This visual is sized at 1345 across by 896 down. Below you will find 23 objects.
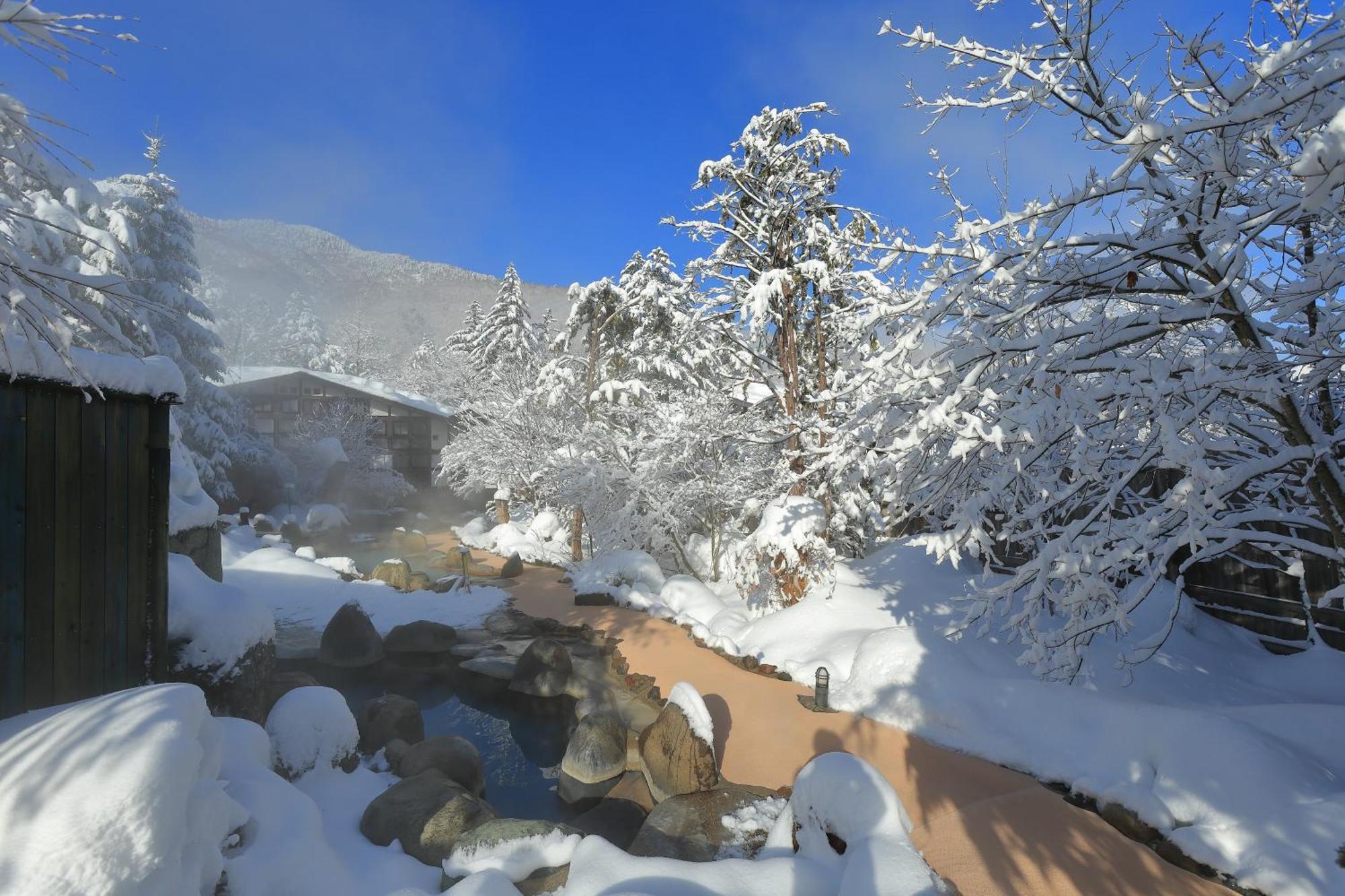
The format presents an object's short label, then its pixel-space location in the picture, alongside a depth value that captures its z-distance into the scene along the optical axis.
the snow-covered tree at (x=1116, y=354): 3.39
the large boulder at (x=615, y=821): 6.13
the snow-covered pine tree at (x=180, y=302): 17.81
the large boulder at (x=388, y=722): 7.49
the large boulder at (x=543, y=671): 9.57
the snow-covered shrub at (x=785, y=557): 9.51
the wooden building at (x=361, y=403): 30.47
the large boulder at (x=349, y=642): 10.60
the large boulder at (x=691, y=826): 5.32
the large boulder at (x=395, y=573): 15.48
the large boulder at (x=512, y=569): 16.53
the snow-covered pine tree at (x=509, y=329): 33.47
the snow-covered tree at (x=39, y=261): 2.27
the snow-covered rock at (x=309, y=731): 6.05
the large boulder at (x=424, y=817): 5.40
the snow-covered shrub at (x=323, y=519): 23.25
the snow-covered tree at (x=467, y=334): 43.53
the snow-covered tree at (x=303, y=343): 53.51
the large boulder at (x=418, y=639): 11.23
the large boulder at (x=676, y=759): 6.31
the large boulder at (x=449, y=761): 6.70
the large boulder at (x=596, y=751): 7.12
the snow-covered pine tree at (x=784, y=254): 10.34
